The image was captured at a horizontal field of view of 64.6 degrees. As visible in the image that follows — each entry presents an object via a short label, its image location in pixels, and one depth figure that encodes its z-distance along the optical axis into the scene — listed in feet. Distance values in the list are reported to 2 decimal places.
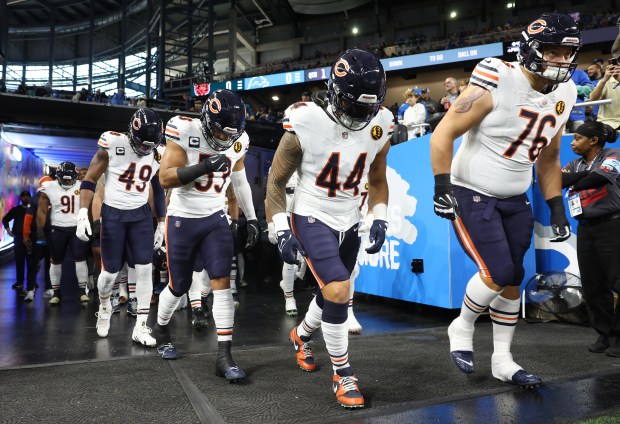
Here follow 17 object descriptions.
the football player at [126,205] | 15.39
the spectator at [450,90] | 27.53
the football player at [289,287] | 20.27
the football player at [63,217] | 25.64
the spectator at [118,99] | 59.93
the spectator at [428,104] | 29.92
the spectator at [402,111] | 31.33
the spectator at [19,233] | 28.17
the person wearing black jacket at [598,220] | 12.68
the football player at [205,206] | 11.20
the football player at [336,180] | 8.75
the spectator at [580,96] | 19.18
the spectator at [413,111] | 26.13
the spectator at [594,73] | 26.96
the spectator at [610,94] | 17.08
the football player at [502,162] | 8.82
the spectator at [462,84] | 27.06
